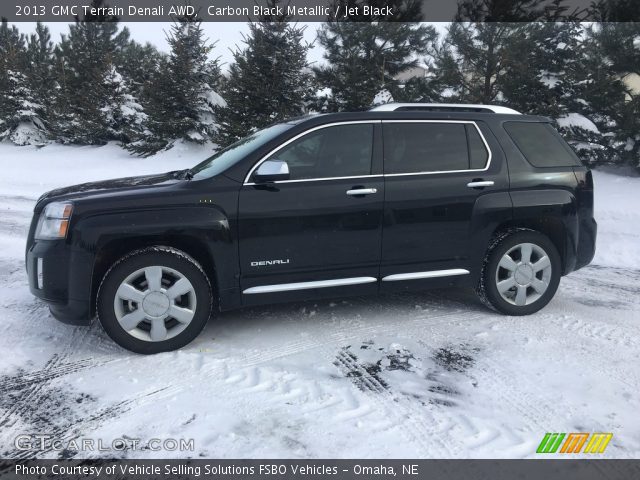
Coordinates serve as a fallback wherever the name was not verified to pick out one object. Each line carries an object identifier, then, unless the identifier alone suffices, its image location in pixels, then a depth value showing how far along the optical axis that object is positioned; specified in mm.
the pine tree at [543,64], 11281
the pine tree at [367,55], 14758
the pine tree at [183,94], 16125
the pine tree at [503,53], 11445
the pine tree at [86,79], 19219
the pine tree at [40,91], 22031
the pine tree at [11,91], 21734
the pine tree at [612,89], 10094
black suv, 3510
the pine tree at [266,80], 14852
